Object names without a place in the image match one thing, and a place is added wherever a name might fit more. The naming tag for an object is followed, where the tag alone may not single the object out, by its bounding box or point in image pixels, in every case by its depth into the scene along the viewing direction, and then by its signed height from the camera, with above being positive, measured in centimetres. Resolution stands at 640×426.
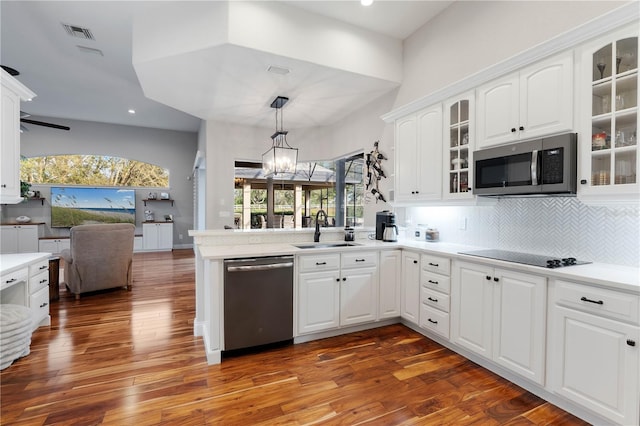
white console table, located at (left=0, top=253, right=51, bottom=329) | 264 -72
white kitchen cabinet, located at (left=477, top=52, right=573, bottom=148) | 206 +82
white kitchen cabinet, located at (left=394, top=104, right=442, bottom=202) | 307 +60
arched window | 797 +106
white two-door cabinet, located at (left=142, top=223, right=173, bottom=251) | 852 -78
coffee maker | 357 -15
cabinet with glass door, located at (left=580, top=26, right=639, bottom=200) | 178 +58
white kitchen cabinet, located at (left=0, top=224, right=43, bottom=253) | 696 -71
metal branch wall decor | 425 +55
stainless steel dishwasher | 254 -81
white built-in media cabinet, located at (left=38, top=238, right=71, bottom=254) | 742 -90
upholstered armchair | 420 -71
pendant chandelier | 425 +71
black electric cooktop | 204 -37
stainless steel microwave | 201 +33
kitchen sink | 323 -40
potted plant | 640 +44
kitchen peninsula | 165 -73
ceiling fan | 348 +148
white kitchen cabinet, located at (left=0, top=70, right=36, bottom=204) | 285 +71
